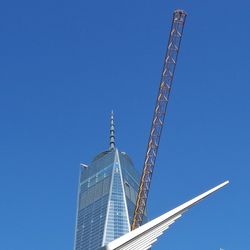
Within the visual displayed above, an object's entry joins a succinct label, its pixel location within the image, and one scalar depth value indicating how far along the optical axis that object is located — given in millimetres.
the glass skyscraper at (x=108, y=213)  184000
